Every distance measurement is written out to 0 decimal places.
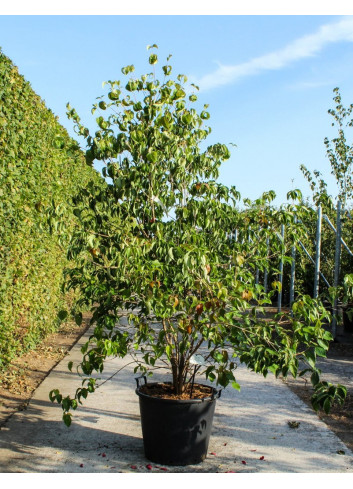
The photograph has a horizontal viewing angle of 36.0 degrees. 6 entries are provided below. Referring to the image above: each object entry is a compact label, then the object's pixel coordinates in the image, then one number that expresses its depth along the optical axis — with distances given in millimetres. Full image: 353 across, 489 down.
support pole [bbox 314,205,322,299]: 9252
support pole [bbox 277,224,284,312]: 11188
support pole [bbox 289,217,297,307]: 10108
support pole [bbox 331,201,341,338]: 8695
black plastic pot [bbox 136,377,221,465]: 3656
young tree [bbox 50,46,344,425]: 3252
